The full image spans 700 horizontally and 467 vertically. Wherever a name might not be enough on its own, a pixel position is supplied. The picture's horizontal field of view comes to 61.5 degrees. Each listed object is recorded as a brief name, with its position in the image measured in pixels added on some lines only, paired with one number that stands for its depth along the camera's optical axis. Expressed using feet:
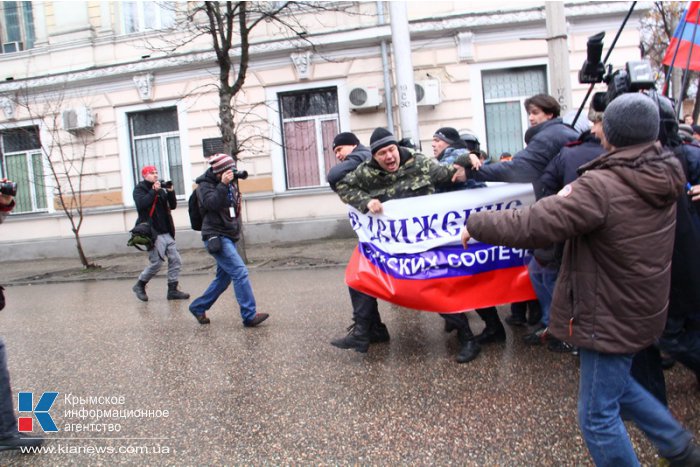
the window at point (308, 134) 46.39
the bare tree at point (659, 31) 56.65
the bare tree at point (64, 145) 49.73
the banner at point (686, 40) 16.84
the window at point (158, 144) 49.59
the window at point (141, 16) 49.11
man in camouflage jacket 14.85
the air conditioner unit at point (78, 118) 48.62
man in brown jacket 7.71
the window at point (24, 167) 53.01
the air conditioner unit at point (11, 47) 52.16
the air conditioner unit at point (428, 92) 42.50
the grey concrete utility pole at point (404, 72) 32.37
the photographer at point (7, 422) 11.12
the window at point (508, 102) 43.68
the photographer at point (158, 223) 26.86
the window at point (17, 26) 52.39
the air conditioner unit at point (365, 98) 43.32
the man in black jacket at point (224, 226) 19.75
